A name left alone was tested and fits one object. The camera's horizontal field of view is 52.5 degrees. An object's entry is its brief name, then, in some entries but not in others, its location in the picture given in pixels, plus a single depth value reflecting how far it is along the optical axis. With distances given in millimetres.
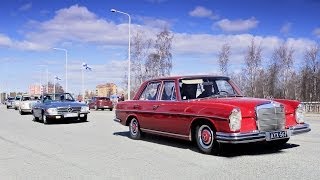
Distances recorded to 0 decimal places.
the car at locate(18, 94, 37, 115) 22354
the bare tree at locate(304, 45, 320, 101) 42577
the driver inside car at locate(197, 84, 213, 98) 7211
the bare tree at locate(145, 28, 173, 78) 43443
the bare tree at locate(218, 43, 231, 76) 39782
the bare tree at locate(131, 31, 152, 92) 44153
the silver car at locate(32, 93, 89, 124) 14082
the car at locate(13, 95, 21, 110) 32762
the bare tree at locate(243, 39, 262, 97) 40327
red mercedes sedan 6124
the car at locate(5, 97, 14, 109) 38089
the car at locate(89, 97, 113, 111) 32726
